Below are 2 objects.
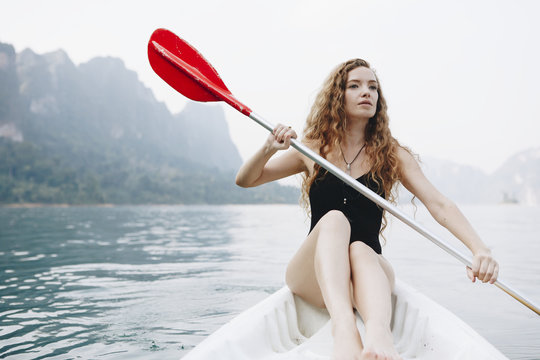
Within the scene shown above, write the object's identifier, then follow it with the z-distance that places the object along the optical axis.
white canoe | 1.75
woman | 1.82
